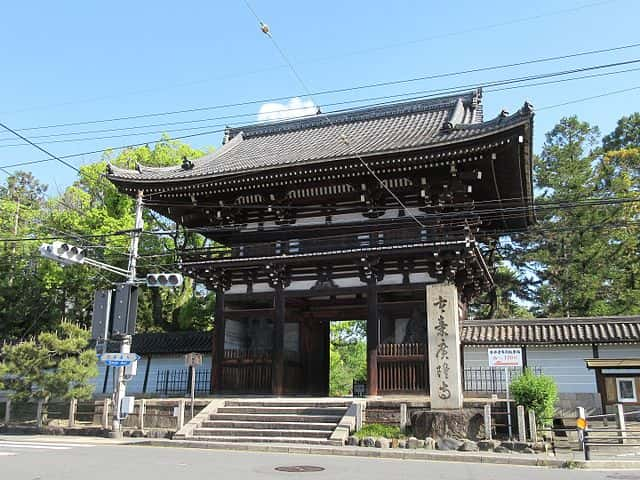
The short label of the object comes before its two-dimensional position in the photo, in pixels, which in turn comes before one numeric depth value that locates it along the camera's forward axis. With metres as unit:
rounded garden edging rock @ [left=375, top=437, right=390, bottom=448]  13.35
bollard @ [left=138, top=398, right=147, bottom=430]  17.08
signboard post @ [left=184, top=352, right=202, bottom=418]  17.09
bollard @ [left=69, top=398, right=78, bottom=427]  18.11
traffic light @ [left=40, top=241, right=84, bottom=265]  13.99
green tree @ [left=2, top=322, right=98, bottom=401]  18.45
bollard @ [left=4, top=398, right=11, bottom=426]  19.30
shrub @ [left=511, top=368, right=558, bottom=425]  14.08
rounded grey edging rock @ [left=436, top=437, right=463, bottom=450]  13.40
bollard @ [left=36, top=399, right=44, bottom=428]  18.41
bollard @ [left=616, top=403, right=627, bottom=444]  13.62
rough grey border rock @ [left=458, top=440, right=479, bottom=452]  13.11
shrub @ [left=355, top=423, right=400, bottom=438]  14.51
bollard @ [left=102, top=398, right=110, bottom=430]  17.61
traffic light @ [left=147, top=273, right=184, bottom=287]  15.74
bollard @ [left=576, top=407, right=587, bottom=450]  11.93
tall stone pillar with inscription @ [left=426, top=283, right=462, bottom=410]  15.51
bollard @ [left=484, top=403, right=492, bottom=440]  13.84
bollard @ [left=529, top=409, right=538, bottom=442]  13.45
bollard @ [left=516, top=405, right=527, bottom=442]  13.32
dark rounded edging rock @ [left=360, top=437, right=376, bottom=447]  13.46
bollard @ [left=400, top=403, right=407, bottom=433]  14.98
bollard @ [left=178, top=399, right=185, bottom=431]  16.42
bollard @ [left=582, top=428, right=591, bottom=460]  11.23
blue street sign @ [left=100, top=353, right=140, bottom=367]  15.90
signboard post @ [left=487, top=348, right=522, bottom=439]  14.00
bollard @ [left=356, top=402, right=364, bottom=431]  14.95
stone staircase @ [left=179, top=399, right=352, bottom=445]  14.55
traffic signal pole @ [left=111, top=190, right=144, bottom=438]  16.14
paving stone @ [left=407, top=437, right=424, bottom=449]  13.45
